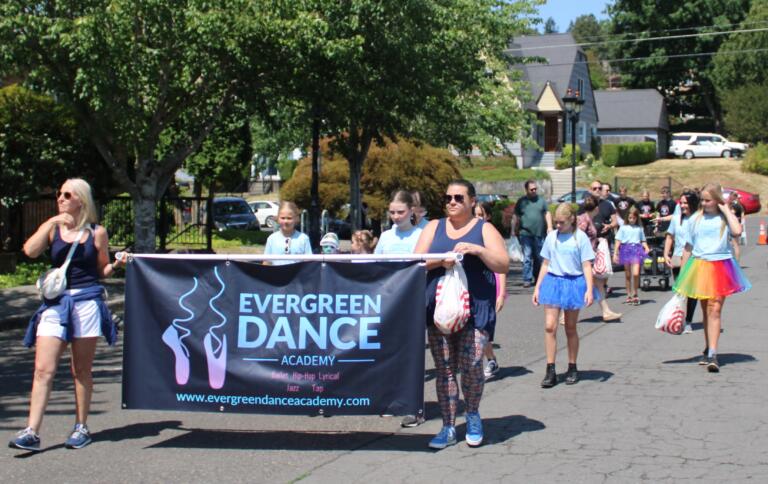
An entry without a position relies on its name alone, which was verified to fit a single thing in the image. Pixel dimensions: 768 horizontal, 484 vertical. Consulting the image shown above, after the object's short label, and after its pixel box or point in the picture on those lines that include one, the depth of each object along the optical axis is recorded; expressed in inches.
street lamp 1120.8
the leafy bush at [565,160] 2290.6
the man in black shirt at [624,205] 684.7
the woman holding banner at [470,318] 262.8
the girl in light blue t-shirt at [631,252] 613.3
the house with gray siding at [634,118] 2861.7
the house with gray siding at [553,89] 2412.6
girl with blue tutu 350.0
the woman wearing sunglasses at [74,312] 259.8
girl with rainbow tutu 387.2
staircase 2126.0
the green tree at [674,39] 2945.4
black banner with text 265.3
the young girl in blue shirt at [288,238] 341.7
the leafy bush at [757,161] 2106.3
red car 1710.1
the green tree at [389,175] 1224.8
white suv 2476.6
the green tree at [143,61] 615.5
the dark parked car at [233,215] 1472.7
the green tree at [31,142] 804.6
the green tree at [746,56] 2659.9
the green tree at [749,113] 2445.9
